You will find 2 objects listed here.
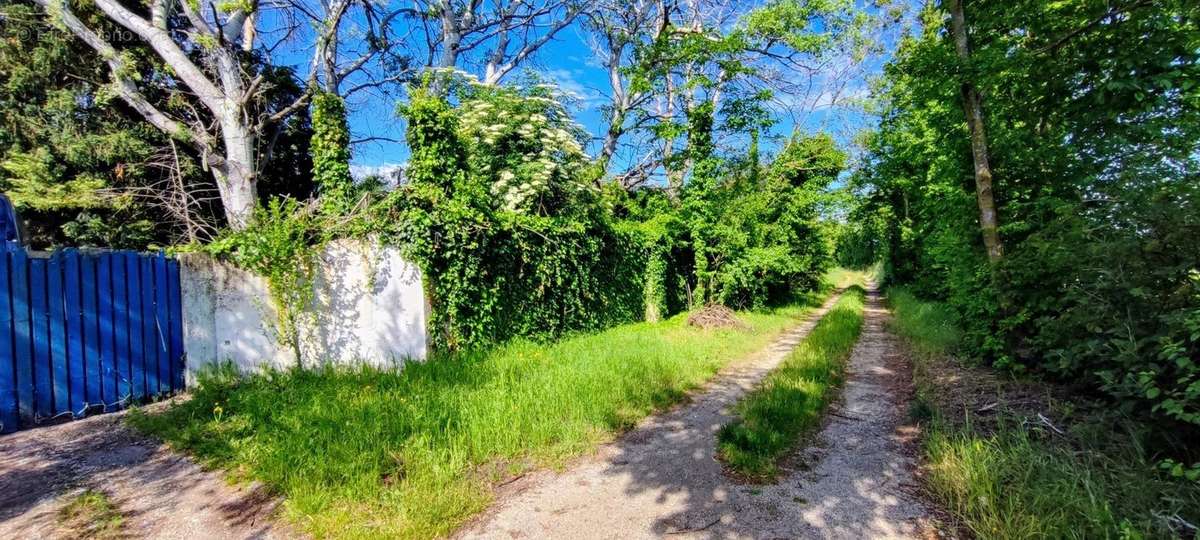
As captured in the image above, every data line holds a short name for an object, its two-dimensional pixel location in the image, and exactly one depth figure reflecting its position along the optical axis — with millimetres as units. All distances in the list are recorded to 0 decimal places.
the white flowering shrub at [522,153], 9289
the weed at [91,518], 2857
